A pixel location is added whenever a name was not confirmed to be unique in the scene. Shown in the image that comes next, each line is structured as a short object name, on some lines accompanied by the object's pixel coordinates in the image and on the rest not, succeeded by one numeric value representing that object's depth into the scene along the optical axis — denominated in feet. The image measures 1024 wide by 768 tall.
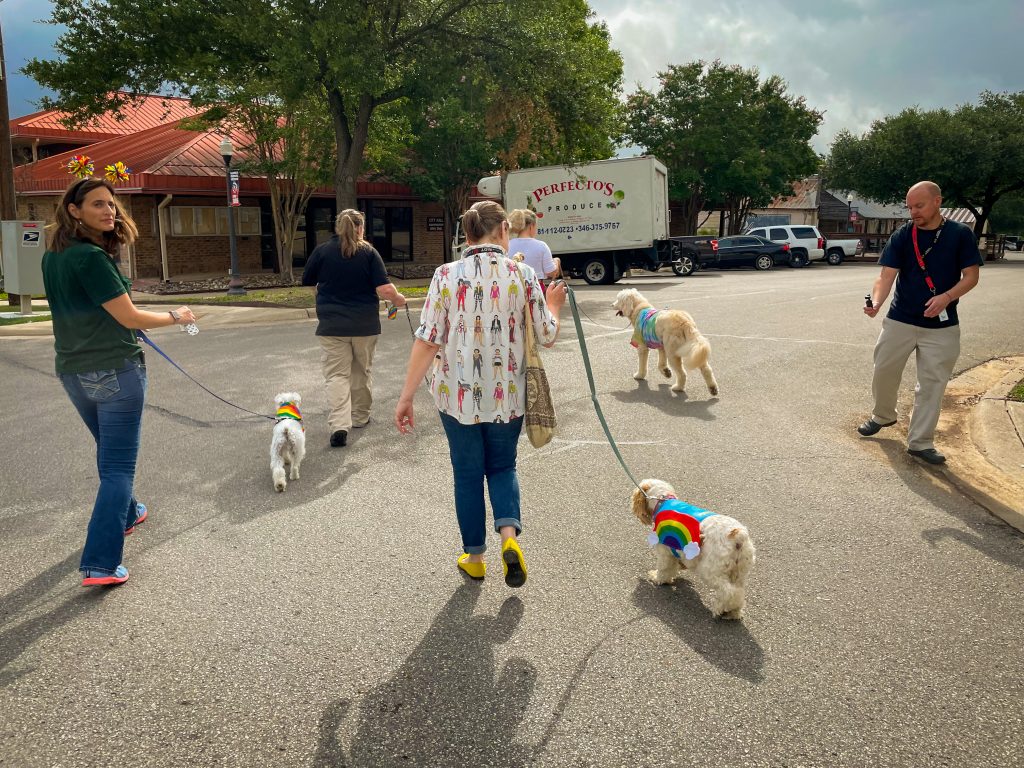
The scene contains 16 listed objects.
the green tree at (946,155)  140.05
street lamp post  58.59
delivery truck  73.72
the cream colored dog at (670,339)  25.43
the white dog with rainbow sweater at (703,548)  11.37
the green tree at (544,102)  53.11
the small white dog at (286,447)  17.26
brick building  76.74
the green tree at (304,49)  47.16
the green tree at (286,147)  63.05
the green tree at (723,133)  125.80
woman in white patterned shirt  11.55
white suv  108.88
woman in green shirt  11.78
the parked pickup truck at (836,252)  118.32
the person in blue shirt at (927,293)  19.45
